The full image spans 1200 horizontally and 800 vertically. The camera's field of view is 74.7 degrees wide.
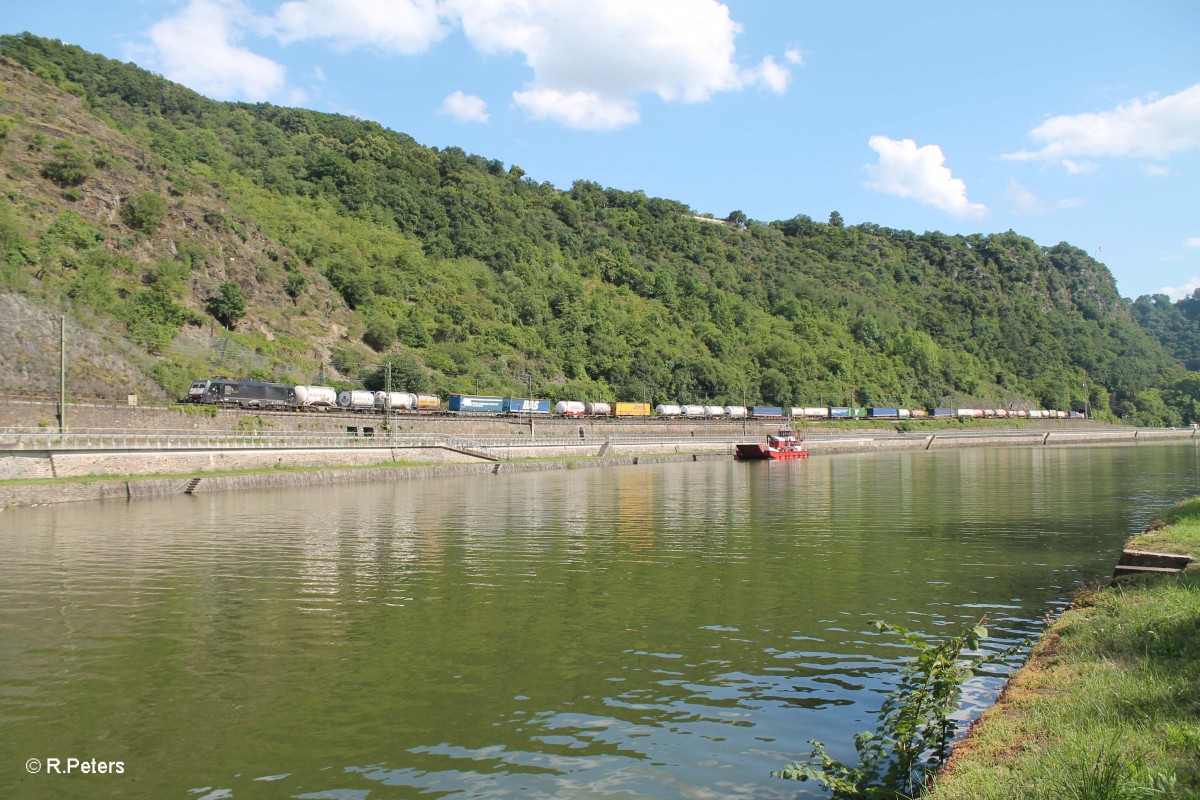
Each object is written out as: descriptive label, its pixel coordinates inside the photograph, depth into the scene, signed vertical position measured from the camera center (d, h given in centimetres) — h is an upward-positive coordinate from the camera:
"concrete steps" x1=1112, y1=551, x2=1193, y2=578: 1393 -296
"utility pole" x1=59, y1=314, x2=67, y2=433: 4444 +37
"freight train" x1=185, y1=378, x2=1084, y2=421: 6319 +23
